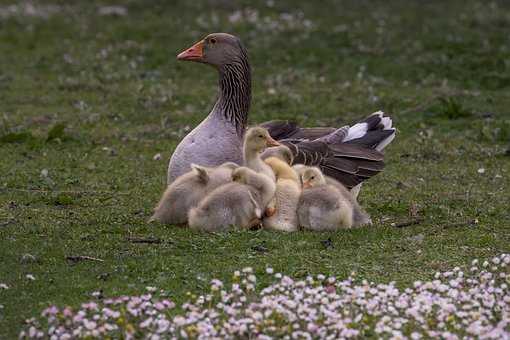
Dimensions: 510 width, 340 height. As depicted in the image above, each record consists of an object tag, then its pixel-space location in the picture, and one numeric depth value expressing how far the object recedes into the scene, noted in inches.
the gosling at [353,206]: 687.7
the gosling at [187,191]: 676.7
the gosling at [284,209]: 674.2
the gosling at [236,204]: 654.5
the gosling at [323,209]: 663.8
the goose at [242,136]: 754.8
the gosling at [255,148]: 703.2
